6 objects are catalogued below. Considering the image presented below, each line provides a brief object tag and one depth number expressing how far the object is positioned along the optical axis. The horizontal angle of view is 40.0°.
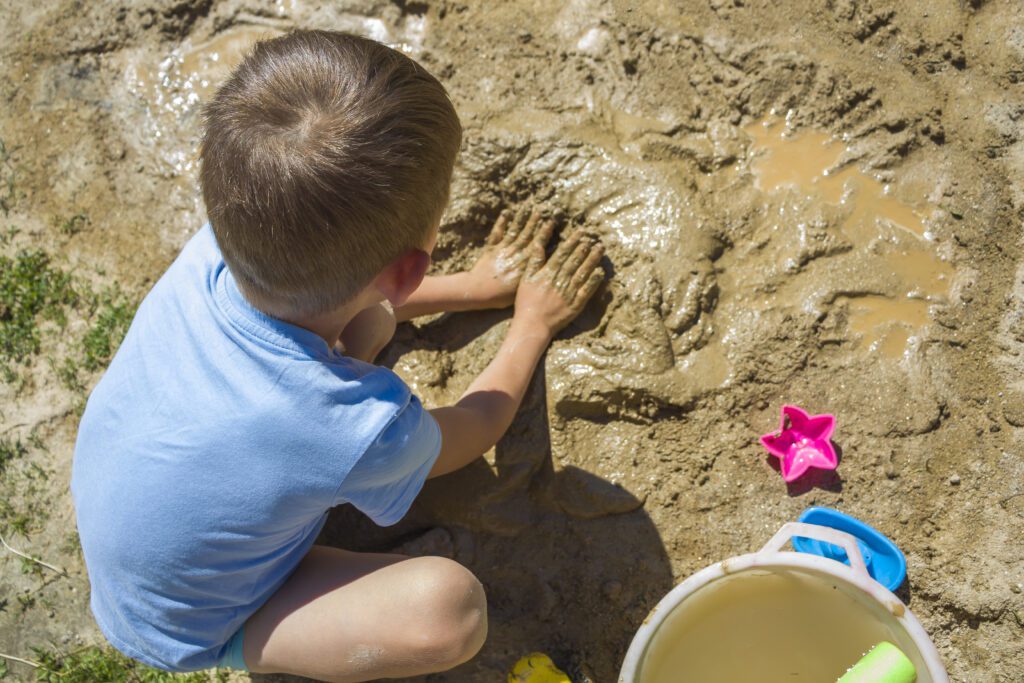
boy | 0.98
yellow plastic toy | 1.22
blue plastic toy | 1.21
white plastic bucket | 1.13
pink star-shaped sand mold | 1.23
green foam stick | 1.10
